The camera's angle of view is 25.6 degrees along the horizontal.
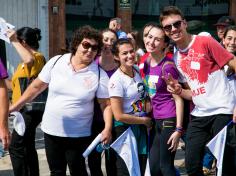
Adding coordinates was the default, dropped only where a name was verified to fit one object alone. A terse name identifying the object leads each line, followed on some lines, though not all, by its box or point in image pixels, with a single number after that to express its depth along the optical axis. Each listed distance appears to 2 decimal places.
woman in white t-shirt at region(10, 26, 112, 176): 4.45
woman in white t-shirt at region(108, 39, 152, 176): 4.57
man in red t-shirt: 4.43
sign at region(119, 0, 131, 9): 13.94
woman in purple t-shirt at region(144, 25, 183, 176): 4.66
